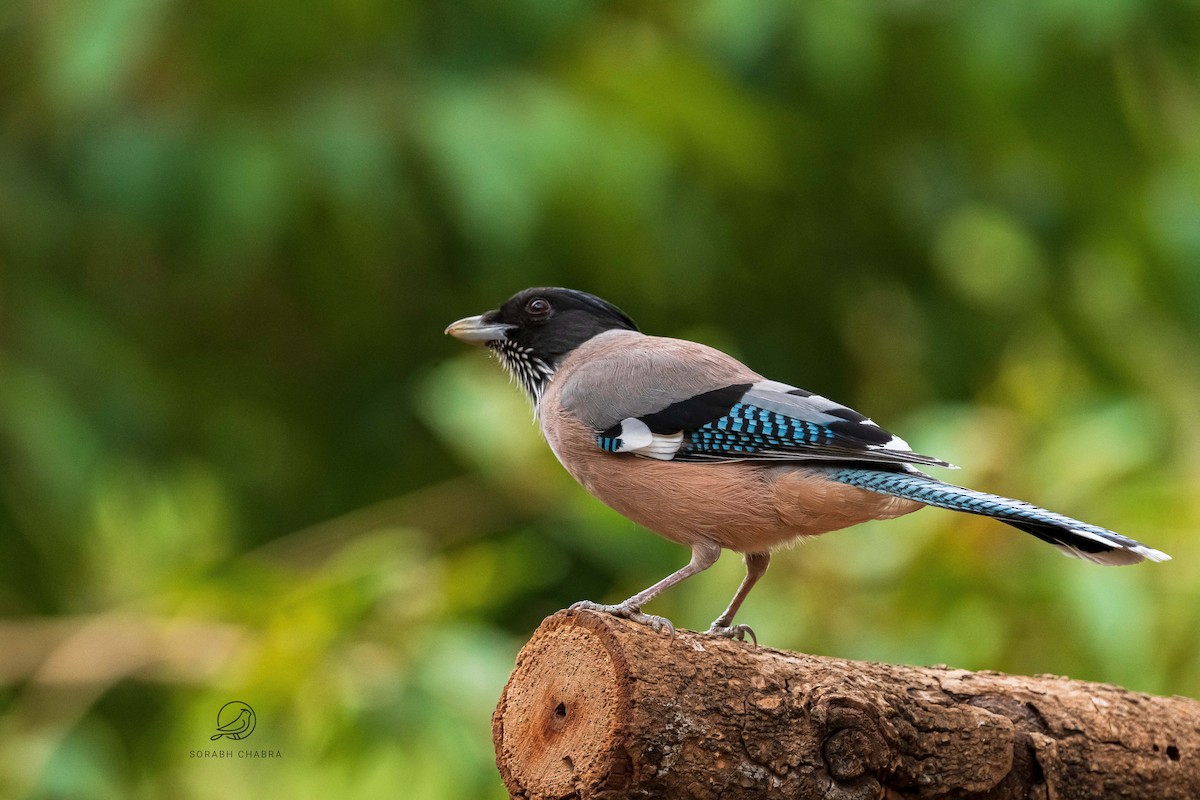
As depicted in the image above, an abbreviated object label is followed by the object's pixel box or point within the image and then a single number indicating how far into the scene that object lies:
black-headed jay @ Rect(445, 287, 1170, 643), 8.21
